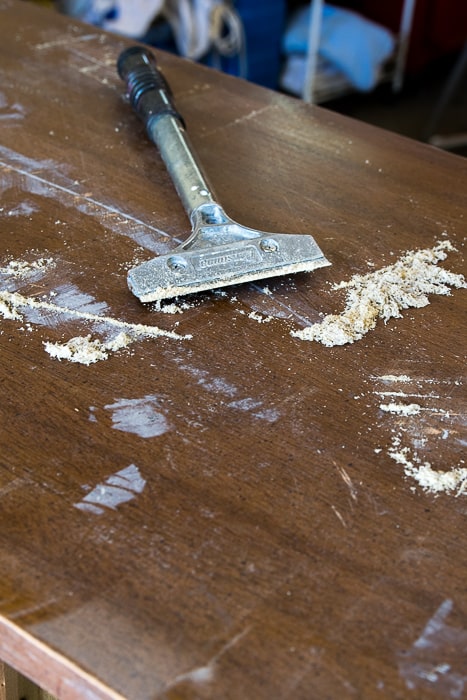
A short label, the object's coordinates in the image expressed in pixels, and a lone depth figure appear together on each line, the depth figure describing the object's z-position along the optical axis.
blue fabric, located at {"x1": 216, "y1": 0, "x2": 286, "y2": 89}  2.64
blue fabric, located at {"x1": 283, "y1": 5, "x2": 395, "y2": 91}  2.79
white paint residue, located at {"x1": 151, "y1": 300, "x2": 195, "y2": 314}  0.74
